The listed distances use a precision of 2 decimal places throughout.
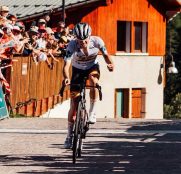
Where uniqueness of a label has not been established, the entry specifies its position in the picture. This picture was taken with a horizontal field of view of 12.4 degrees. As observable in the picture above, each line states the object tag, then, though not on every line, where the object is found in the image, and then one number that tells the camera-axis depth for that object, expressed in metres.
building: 38.00
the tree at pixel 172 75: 73.91
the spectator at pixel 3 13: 19.48
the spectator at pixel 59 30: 26.69
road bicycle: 11.37
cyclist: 11.53
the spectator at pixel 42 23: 24.45
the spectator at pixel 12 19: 20.66
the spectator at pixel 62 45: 25.93
